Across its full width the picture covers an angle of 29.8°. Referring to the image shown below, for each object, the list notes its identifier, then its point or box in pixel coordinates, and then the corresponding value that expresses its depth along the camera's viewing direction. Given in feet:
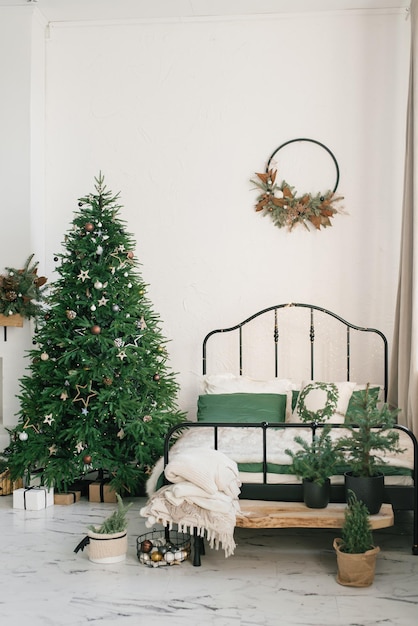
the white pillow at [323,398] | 15.14
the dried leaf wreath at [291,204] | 17.42
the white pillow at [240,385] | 16.49
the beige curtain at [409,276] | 14.92
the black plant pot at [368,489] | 11.55
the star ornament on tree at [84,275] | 15.23
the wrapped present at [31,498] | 15.16
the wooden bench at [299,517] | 11.42
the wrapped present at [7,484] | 16.35
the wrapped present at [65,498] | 15.69
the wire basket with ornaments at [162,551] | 11.81
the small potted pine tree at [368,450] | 11.55
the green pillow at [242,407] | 15.66
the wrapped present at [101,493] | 15.79
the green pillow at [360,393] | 15.56
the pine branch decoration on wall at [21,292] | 16.98
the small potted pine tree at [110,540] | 11.90
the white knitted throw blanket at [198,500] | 11.39
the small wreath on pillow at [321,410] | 13.10
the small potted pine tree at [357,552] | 10.86
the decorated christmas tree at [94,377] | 15.11
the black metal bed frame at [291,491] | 12.10
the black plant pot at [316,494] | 11.74
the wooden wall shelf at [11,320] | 17.17
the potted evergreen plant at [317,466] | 11.76
